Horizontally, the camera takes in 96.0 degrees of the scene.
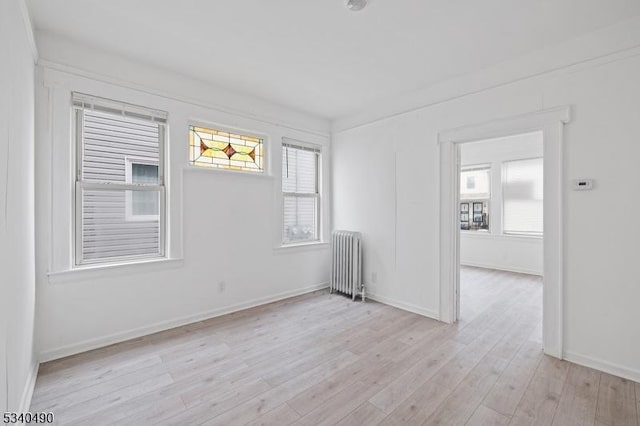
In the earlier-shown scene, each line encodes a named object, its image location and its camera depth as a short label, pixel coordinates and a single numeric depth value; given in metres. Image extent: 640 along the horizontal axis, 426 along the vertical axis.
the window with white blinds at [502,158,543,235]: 5.70
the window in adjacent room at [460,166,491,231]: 6.41
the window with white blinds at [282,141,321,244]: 4.23
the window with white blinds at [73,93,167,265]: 2.64
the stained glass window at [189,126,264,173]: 3.35
